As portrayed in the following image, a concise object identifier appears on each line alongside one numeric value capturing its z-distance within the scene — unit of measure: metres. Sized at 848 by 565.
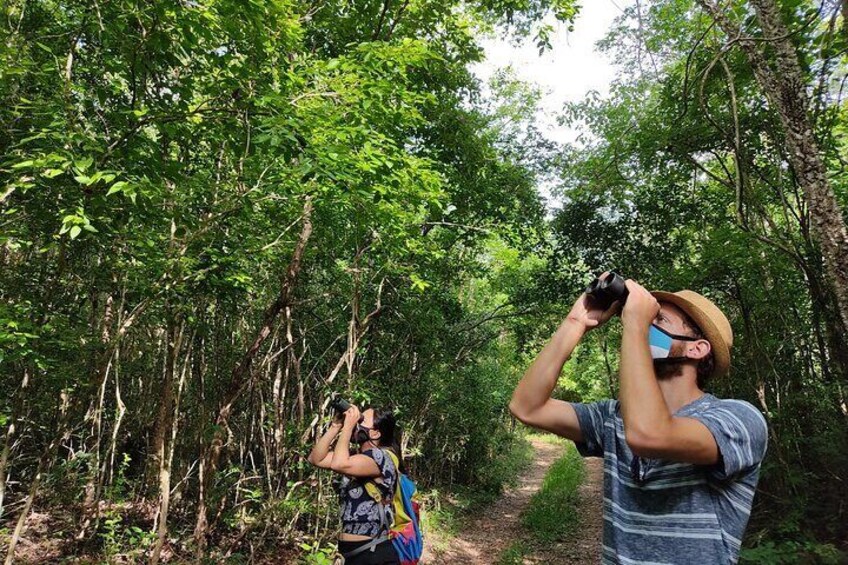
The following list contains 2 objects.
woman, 3.07
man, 1.12
